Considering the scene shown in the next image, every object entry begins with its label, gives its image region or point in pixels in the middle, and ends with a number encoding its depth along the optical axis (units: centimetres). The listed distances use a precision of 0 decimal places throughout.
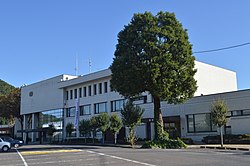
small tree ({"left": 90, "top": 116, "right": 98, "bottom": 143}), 3500
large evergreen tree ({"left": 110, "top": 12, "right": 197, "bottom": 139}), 2352
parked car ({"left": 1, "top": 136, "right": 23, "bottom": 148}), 3201
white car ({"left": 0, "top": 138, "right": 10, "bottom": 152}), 2542
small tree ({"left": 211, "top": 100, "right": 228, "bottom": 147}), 2294
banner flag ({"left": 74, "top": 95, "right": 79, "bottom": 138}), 4448
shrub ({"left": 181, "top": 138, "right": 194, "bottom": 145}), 2722
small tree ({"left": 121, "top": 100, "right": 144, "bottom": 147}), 2738
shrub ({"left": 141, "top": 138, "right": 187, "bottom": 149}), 2337
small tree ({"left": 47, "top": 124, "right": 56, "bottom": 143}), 4905
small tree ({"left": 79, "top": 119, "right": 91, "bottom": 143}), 3773
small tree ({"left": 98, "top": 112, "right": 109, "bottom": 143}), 3391
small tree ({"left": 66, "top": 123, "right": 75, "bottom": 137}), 4398
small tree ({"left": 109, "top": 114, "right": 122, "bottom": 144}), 3166
